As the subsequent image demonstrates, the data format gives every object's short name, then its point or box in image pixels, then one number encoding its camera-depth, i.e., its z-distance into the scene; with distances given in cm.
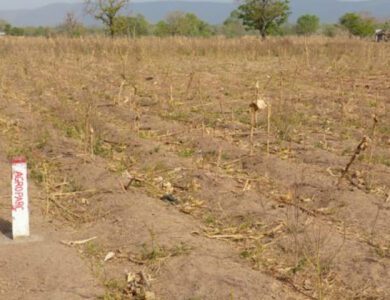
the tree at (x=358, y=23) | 4644
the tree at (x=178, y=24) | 4769
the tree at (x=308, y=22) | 5964
